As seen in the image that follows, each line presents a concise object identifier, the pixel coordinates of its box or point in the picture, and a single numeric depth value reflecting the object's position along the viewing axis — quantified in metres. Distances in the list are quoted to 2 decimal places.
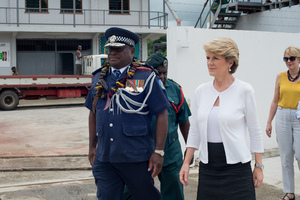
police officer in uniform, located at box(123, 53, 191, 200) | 3.92
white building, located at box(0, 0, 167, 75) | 22.95
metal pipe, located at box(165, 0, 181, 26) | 11.65
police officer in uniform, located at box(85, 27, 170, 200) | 3.31
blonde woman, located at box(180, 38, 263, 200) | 2.89
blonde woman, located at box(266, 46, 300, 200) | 4.76
